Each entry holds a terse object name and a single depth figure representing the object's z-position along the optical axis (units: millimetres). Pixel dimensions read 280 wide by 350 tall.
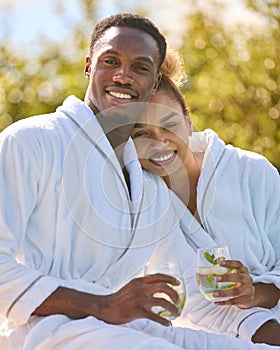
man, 2824
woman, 3678
